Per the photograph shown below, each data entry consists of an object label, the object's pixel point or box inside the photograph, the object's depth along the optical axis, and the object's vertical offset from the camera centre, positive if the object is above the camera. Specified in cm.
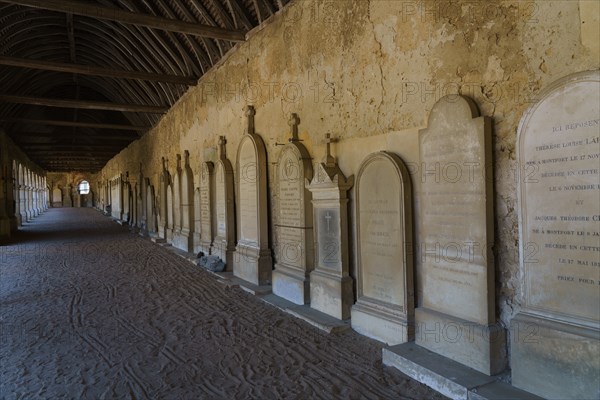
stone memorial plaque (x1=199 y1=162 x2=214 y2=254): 845 -30
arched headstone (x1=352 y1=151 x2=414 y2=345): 346 -57
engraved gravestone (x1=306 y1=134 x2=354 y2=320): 428 -56
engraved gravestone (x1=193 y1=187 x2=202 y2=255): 970 -58
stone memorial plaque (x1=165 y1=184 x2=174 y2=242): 1204 -57
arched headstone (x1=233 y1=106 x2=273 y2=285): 612 -30
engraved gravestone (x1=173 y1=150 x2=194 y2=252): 1017 -29
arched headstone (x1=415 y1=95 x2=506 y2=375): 279 -40
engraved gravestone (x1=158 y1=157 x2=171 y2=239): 1275 -20
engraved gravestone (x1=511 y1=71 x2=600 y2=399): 221 -35
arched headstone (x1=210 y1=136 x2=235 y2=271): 745 -30
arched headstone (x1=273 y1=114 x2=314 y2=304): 495 -41
